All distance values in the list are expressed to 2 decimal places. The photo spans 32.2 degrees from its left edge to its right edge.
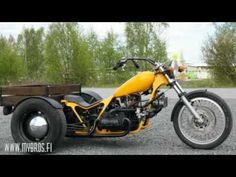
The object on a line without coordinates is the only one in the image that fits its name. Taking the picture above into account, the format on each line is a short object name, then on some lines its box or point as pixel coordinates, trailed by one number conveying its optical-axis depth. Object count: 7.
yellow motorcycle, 5.79
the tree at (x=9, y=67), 34.12
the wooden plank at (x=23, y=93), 6.25
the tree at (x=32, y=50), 36.72
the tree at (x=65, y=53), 32.19
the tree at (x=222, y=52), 26.89
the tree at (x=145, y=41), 30.36
